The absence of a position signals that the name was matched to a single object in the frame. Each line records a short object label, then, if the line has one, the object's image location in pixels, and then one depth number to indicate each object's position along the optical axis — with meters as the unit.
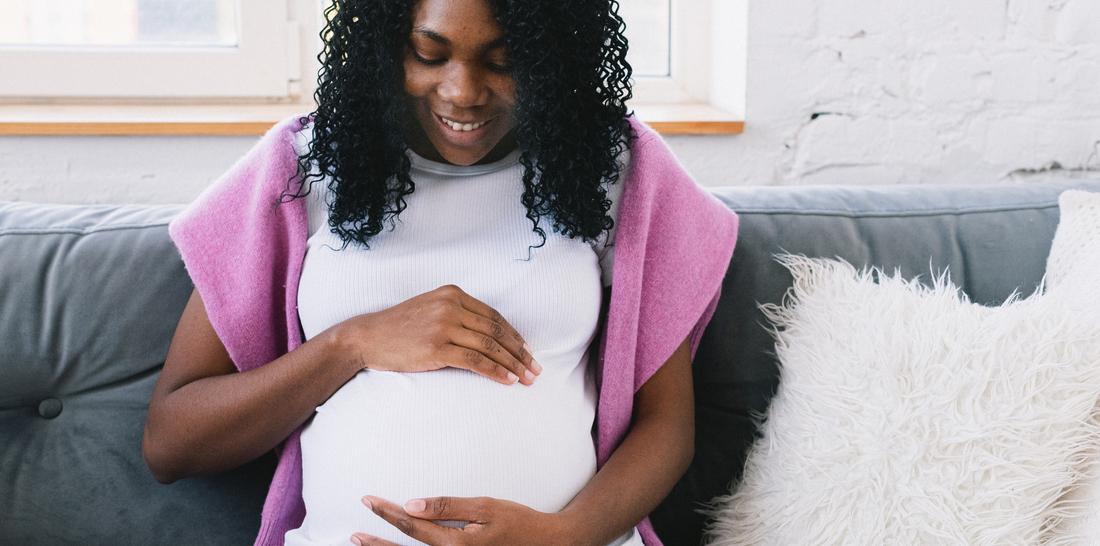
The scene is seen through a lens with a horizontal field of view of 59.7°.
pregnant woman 1.02
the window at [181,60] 1.71
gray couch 1.19
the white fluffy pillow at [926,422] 1.00
